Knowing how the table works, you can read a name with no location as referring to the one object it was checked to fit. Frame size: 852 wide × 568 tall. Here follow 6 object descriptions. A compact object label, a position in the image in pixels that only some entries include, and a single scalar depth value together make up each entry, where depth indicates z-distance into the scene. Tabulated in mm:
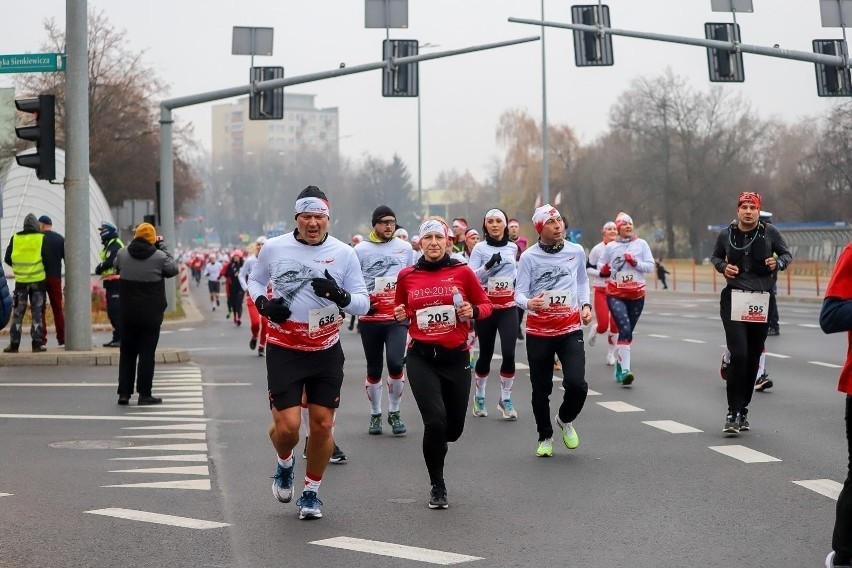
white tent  50406
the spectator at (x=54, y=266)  20781
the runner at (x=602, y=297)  18312
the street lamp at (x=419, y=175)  77688
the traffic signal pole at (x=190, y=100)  26844
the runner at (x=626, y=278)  16578
